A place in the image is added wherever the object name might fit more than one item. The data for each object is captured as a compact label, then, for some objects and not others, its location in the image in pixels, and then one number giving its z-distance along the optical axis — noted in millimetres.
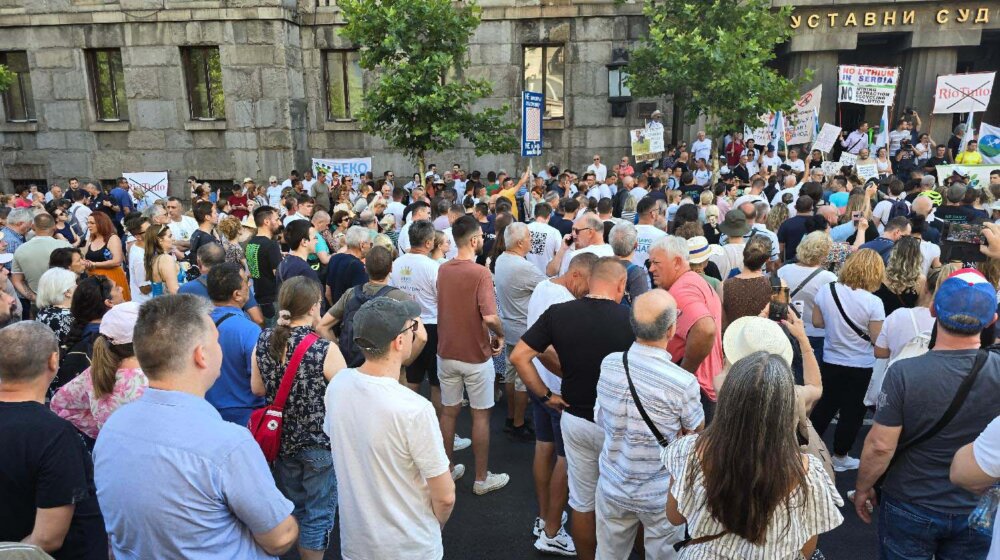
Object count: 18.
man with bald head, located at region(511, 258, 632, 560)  3656
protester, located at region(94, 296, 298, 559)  2109
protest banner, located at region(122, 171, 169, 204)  17469
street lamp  16438
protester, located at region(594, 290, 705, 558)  3066
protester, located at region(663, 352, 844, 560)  2141
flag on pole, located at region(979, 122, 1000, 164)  14430
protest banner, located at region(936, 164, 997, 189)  11234
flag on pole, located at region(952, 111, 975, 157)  14586
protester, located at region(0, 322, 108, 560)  2479
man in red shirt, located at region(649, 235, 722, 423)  3842
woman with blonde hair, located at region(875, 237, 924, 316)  5145
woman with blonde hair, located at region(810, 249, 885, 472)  4926
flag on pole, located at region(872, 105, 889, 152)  14805
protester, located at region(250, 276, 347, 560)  3438
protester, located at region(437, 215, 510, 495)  4938
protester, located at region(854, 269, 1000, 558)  2816
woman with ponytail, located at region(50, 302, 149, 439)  3221
